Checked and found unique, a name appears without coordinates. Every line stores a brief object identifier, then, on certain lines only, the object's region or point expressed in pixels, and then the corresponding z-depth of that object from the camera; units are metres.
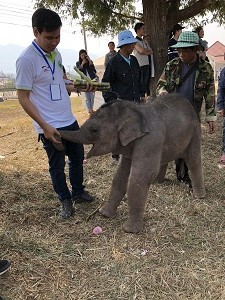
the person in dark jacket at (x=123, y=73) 3.62
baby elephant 2.55
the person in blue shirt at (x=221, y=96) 4.14
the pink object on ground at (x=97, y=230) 2.64
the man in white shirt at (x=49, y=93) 2.36
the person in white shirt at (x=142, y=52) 4.93
